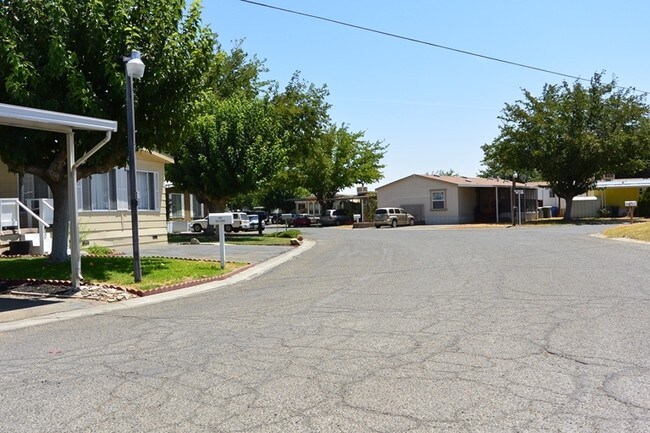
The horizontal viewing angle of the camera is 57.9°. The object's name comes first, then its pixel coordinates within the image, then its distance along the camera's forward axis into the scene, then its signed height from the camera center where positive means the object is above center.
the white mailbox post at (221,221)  15.09 -0.10
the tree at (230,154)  26.44 +2.90
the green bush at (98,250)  17.25 -0.91
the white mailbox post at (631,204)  34.50 +0.20
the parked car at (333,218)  54.12 -0.29
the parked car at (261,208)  61.61 +1.14
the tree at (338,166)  57.47 +4.85
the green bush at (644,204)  48.16 +0.22
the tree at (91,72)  11.88 +3.14
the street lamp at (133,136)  11.19 +1.71
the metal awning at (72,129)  10.22 +1.73
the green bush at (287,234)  29.73 -0.95
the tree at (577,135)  42.62 +5.48
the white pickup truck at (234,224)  39.28 -0.48
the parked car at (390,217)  45.19 -0.30
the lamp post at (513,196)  41.09 +1.02
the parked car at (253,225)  45.32 -0.69
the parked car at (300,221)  54.12 -0.51
